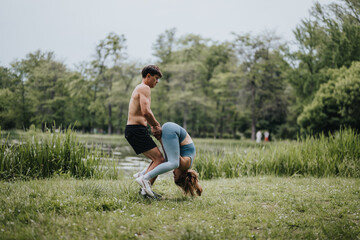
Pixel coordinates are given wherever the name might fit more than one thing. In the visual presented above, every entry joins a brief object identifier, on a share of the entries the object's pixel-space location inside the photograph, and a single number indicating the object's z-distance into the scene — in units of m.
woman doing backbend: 4.34
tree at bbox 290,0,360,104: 24.00
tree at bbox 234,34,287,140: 38.28
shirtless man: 4.30
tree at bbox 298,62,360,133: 20.83
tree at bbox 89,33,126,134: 41.41
